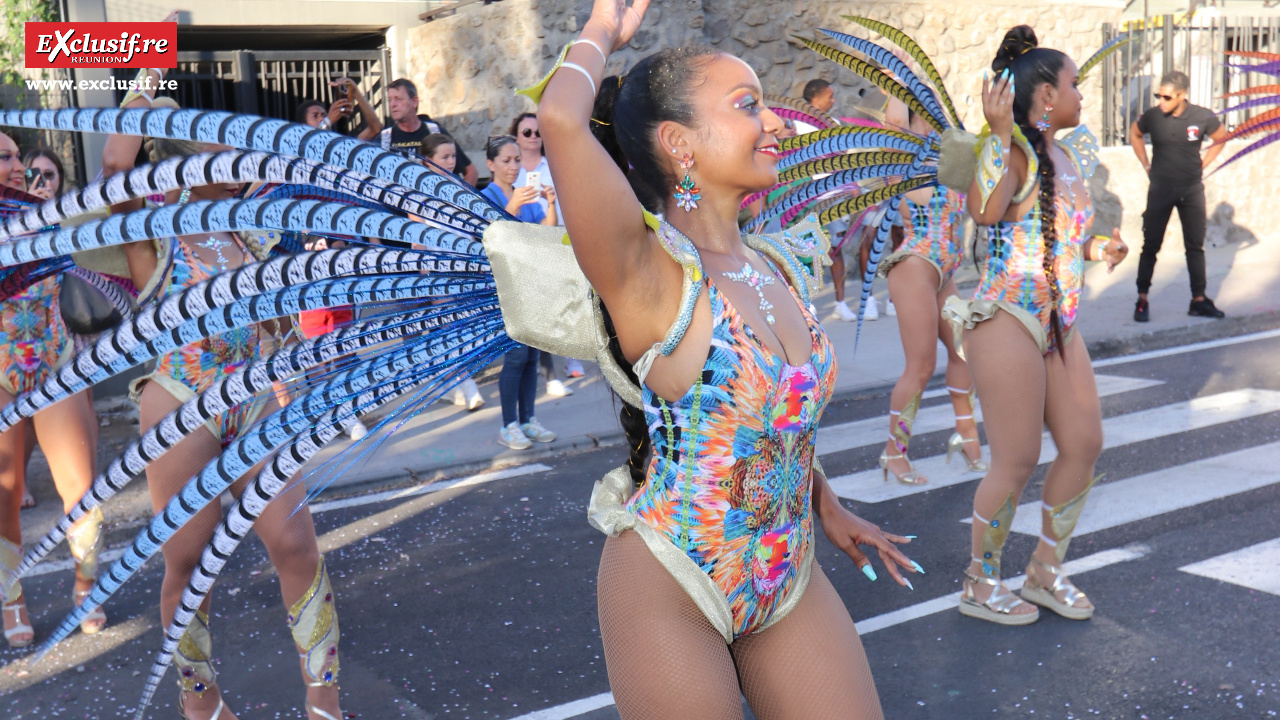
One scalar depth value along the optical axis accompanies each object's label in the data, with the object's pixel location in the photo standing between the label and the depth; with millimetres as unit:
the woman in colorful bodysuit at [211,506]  3492
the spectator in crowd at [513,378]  7383
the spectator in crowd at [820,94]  8977
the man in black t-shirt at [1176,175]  10422
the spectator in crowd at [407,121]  8898
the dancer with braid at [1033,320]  4168
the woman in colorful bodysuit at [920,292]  6141
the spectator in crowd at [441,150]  7219
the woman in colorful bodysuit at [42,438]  4715
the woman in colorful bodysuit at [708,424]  2055
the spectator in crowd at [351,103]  8336
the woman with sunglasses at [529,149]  7301
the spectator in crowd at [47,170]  5891
